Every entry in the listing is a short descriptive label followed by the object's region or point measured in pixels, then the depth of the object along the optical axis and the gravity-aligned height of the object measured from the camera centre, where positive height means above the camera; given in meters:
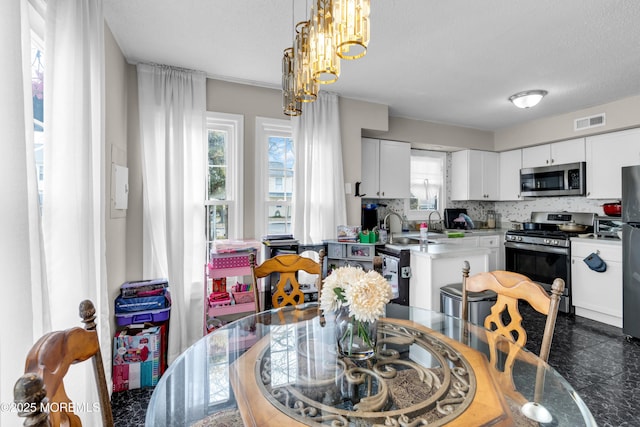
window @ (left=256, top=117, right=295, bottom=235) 3.19 +0.38
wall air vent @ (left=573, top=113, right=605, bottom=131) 3.73 +1.08
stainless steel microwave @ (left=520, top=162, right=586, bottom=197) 3.99 +0.39
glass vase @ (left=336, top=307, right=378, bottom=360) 1.16 -0.50
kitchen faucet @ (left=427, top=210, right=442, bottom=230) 5.04 -0.17
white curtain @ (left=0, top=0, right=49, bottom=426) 0.91 -0.01
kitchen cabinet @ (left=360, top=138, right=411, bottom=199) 4.08 +0.55
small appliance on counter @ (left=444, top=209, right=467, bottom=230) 5.09 -0.21
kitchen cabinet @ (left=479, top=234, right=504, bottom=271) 4.57 -0.61
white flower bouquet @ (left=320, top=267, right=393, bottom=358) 1.09 -0.34
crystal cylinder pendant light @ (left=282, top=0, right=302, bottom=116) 1.43 +0.60
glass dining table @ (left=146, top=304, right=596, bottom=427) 0.87 -0.59
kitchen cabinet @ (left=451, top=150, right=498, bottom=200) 4.90 +0.55
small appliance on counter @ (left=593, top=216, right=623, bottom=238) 3.57 -0.22
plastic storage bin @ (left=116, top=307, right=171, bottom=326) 2.28 -0.82
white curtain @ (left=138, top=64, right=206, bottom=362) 2.66 +0.20
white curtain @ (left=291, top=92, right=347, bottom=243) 3.24 +0.39
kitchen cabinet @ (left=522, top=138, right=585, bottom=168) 4.06 +0.77
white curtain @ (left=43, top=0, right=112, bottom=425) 1.43 +0.21
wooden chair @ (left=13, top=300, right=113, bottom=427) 0.50 -0.36
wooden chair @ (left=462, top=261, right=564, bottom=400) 1.27 -0.45
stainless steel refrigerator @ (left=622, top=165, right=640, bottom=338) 2.93 -0.42
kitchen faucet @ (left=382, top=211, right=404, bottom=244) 3.23 -0.31
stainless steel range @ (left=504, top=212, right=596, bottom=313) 3.76 -0.55
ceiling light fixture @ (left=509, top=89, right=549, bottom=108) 3.26 +1.18
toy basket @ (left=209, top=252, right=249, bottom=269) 2.65 -0.45
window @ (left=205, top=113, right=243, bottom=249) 3.09 +0.33
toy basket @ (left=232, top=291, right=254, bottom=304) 2.79 -0.81
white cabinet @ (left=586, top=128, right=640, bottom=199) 3.56 +0.59
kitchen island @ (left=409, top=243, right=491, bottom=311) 2.53 -0.51
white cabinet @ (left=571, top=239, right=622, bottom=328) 3.29 -0.86
